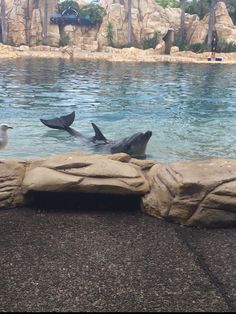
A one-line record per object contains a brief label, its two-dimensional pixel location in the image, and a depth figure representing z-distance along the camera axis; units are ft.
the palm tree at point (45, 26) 152.97
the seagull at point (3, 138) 21.17
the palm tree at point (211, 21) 143.83
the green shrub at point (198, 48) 141.49
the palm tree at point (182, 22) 150.92
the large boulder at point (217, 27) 152.87
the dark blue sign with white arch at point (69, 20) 160.76
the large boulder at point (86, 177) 14.38
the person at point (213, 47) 129.39
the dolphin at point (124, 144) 25.61
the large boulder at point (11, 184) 14.80
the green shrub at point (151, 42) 149.38
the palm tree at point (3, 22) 152.25
